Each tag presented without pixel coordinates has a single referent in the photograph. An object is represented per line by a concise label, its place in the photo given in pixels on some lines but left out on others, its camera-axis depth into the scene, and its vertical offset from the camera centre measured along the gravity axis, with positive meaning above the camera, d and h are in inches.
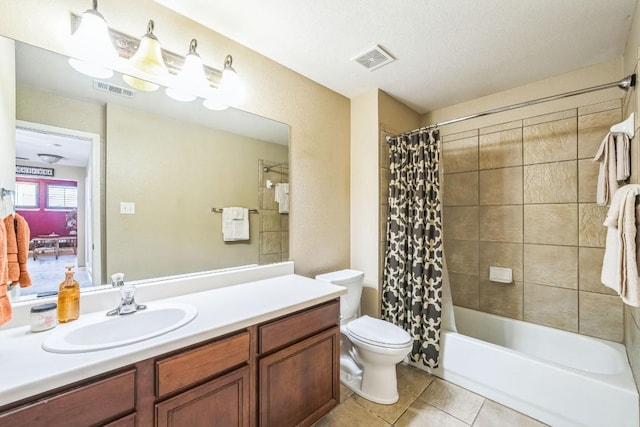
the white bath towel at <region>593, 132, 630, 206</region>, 54.9 +10.7
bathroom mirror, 46.2 +10.4
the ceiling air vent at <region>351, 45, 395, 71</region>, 69.2 +42.8
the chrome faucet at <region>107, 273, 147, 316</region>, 45.5 -15.8
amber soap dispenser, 41.8 -13.8
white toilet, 65.9 -34.9
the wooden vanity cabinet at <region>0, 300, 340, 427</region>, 30.0 -25.3
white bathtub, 54.2 -39.5
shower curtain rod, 54.1 +27.3
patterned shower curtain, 80.0 -10.3
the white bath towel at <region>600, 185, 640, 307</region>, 40.8 -5.0
